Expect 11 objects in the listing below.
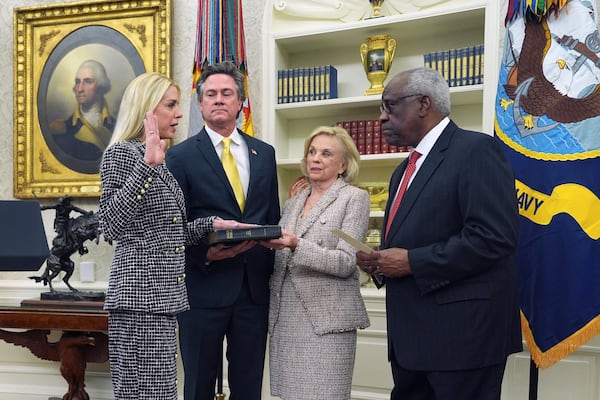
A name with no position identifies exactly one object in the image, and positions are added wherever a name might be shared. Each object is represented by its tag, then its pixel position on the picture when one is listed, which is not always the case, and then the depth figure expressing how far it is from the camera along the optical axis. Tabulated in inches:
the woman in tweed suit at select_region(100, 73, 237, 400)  70.1
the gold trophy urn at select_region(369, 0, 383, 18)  125.2
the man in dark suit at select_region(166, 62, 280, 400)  81.9
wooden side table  123.3
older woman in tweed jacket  81.5
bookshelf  115.5
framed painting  148.0
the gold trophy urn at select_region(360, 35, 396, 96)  123.5
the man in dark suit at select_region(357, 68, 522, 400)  62.4
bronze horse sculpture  129.3
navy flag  88.4
